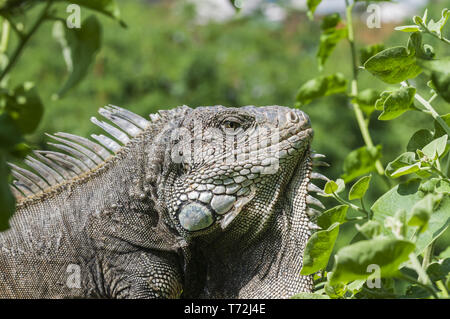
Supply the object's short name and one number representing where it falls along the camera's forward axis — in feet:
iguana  2.19
